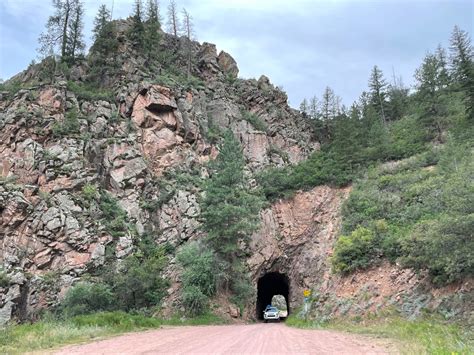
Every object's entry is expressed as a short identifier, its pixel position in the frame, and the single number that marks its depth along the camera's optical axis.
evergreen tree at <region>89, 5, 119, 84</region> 42.06
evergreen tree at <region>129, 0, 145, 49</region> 45.44
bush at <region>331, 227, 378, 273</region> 23.36
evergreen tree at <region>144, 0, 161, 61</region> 45.68
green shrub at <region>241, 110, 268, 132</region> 45.78
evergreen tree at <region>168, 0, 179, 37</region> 56.47
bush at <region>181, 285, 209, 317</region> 24.92
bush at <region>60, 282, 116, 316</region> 22.36
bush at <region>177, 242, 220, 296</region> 25.75
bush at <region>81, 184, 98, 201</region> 30.52
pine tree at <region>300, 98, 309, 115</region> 55.83
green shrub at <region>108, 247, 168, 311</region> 24.34
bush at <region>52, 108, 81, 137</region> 33.19
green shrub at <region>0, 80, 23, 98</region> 35.12
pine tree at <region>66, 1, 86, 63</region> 43.81
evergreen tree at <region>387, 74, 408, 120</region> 59.28
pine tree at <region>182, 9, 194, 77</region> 48.92
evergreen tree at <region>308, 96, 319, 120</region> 54.84
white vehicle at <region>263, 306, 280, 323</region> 34.00
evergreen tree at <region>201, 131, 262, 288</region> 28.23
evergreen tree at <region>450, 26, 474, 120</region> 37.47
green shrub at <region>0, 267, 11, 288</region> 23.70
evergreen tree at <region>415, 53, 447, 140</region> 40.25
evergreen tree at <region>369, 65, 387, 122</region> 59.28
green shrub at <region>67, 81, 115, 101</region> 37.53
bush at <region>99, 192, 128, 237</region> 29.62
